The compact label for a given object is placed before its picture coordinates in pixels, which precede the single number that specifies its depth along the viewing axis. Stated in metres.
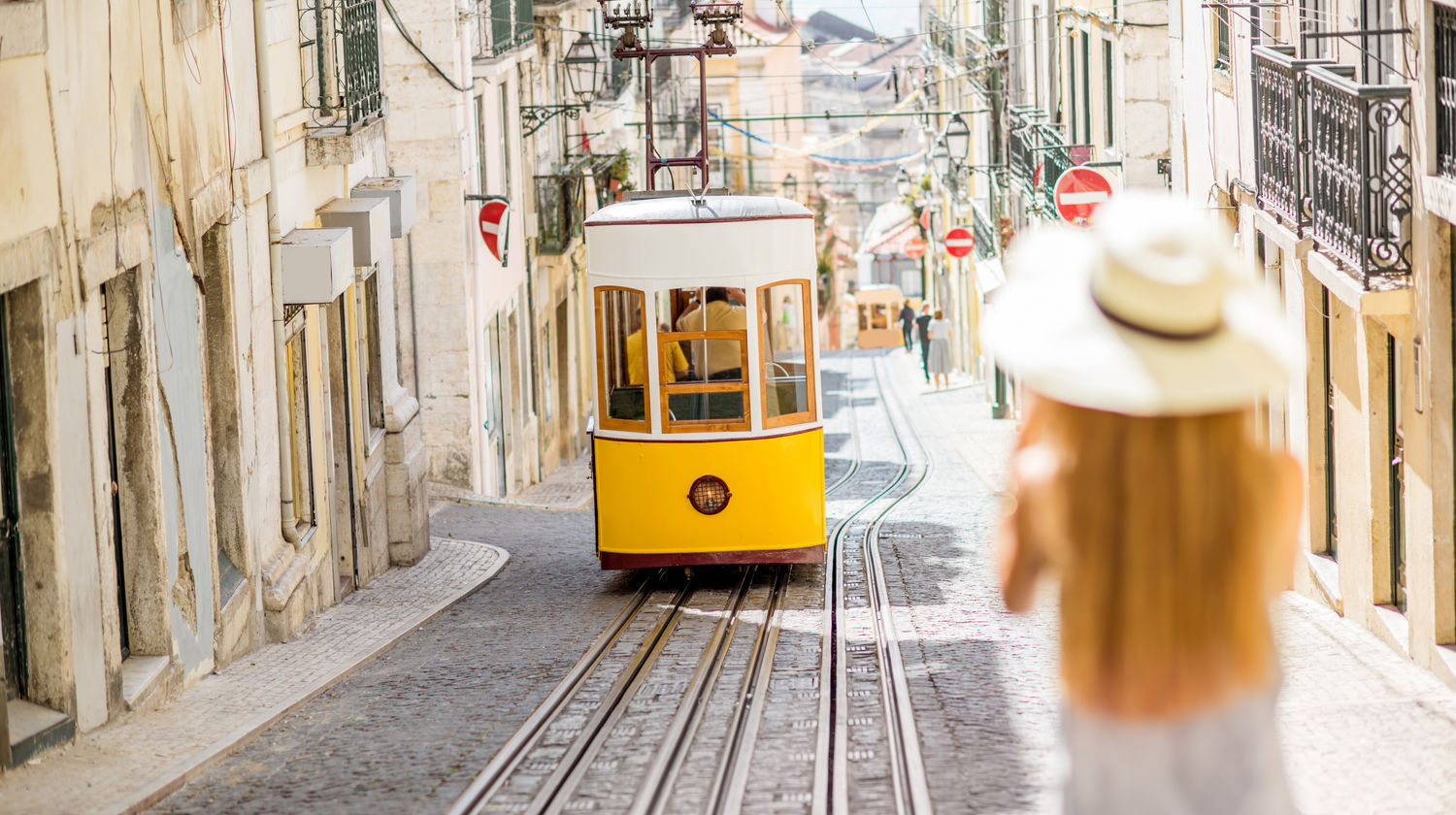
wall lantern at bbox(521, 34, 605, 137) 25.08
